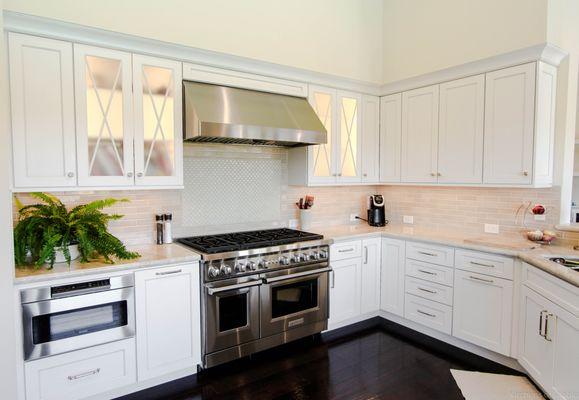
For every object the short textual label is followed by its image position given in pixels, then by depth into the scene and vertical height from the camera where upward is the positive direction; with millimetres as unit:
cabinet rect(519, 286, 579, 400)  2260 -1075
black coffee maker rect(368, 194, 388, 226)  4516 -350
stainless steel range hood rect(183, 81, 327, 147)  2996 +561
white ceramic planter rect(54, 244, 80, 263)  2598 -503
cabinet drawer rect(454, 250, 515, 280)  3033 -676
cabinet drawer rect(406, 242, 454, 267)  3451 -667
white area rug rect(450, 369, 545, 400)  2723 -1531
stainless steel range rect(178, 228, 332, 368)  2969 -912
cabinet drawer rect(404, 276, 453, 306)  3475 -1027
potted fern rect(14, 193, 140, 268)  2442 -351
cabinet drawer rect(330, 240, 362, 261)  3695 -673
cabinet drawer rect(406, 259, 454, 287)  3459 -849
